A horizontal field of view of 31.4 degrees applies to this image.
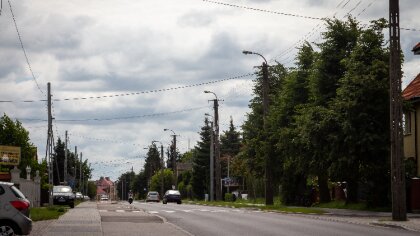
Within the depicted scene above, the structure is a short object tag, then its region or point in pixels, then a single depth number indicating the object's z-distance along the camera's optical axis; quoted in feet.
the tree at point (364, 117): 122.11
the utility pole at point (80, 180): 401.53
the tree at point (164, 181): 456.86
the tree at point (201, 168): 334.85
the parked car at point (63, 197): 172.65
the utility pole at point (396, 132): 90.48
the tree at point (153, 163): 623.36
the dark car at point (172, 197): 244.63
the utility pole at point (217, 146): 214.90
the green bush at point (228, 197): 258.57
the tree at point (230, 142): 385.29
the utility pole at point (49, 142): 149.48
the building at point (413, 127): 131.23
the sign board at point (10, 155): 216.13
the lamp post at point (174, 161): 328.12
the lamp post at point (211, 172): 231.14
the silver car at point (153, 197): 296.73
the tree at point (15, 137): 273.54
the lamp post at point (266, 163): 157.79
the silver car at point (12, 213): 55.52
